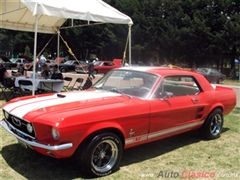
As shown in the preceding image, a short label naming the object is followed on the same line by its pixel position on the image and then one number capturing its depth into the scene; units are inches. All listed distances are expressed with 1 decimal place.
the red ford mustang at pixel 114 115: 122.1
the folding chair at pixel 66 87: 396.8
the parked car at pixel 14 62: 1128.8
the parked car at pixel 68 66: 1074.9
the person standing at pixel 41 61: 768.9
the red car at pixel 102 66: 1038.5
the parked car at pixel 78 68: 1018.4
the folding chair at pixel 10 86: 344.0
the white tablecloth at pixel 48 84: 345.4
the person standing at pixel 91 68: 653.5
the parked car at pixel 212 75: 848.9
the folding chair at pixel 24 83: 315.2
